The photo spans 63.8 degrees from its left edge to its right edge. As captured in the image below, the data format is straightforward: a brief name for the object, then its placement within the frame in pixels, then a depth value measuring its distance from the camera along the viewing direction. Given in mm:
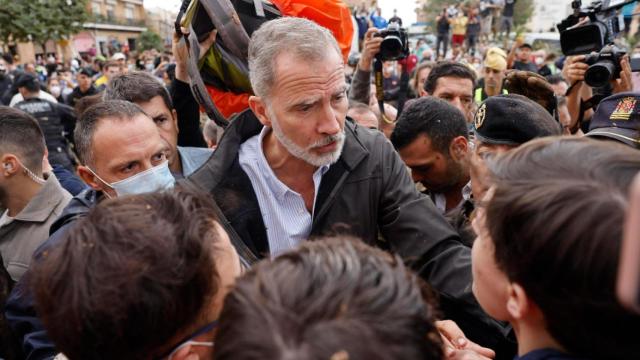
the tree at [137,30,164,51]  39031
